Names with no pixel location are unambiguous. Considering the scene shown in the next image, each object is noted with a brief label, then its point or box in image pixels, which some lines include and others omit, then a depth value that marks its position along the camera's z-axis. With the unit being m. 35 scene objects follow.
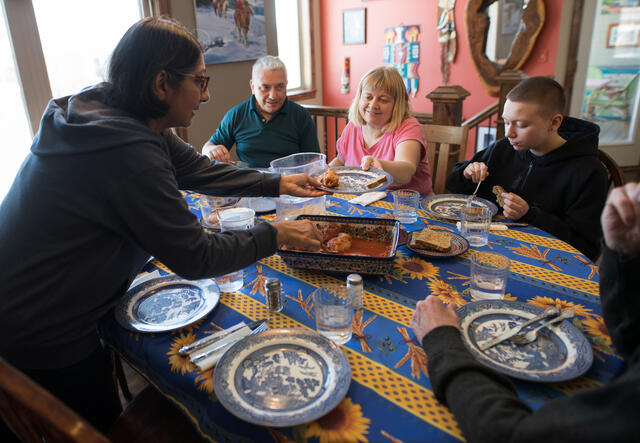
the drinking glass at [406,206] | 1.62
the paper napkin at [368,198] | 1.87
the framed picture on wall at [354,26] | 5.67
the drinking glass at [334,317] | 0.95
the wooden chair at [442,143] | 2.34
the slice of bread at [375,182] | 1.76
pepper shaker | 1.08
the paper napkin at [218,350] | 0.90
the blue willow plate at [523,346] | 0.84
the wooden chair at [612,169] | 1.82
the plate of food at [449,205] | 1.68
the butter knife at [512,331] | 0.92
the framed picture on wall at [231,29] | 3.53
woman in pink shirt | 2.19
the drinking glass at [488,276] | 1.10
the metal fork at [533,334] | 0.93
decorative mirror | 4.43
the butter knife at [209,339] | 0.94
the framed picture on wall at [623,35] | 4.52
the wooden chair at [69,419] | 0.58
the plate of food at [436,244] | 1.34
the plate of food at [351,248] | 1.20
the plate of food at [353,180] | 1.72
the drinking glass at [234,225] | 1.21
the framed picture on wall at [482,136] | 5.12
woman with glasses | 0.96
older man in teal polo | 2.71
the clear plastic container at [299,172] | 1.66
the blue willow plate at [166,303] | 1.06
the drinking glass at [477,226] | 1.44
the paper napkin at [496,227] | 1.56
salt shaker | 1.06
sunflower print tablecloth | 0.76
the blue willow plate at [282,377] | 0.77
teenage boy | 1.66
